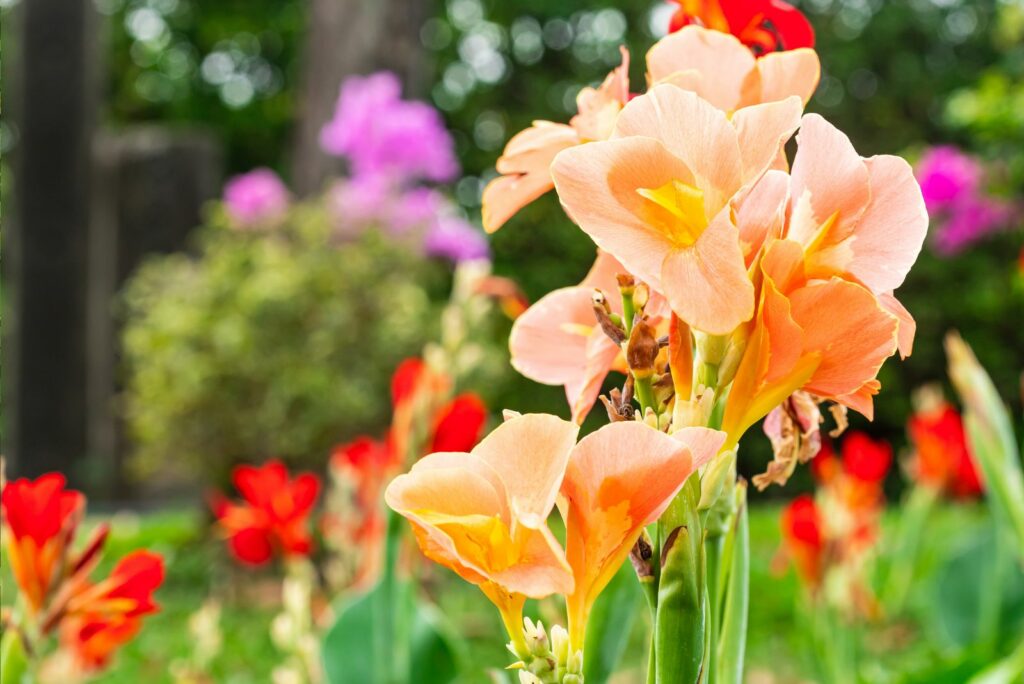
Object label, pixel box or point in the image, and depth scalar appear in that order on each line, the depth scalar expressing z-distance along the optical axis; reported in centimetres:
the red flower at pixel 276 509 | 296
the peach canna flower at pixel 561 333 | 128
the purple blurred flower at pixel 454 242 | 829
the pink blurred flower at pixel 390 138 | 797
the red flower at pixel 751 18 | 129
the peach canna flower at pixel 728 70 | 123
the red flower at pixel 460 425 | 240
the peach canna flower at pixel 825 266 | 116
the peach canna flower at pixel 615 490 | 112
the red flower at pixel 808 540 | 331
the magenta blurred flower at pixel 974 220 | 664
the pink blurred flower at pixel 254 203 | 845
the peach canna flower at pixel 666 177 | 115
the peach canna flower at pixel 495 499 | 112
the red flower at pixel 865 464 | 425
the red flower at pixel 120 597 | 138
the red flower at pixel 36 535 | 135
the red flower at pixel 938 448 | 440
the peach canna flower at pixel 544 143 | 126
